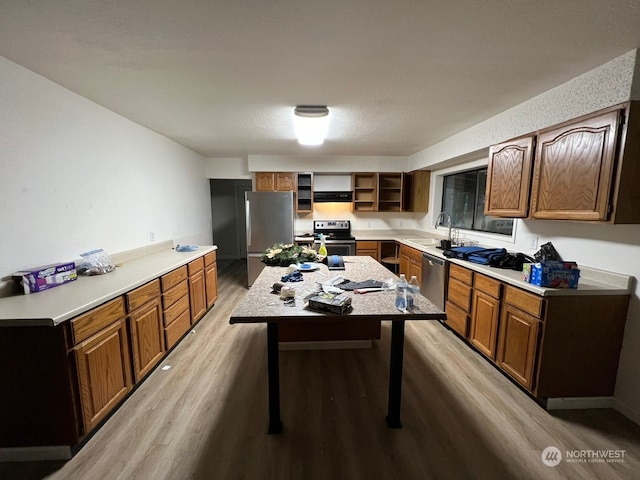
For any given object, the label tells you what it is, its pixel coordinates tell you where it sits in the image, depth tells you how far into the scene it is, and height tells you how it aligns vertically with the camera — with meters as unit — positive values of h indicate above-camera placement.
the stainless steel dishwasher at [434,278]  3.02 -0.83
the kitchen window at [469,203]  3.14 +0.11
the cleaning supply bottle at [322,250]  2.80 -0.44
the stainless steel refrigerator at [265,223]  4.31 -0.24
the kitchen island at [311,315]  1.40 -0.57
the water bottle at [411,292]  1.49 -0.49
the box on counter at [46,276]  1.66 -0.47
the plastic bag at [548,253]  2.20 -0.36
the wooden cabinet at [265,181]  4.61 +0.49
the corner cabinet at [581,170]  1.58 +0.29
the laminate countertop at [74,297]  1.32 -0.55
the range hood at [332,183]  4.98 +0.50
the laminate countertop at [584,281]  1.76 -0.53
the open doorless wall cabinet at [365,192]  4.82 +0.33
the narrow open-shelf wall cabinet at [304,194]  4.76 +0.28
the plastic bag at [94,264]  2.12 -0.47
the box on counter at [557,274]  1.79 -0.44
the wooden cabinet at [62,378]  1.38 -0.97
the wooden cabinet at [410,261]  3.63 -0.77
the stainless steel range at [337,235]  4.54 -0.47
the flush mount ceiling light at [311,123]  2.42 +0.88
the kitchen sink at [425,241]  3.87 -0.49
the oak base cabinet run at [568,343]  1.79 -0.92
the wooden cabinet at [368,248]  4.61 -0.68
